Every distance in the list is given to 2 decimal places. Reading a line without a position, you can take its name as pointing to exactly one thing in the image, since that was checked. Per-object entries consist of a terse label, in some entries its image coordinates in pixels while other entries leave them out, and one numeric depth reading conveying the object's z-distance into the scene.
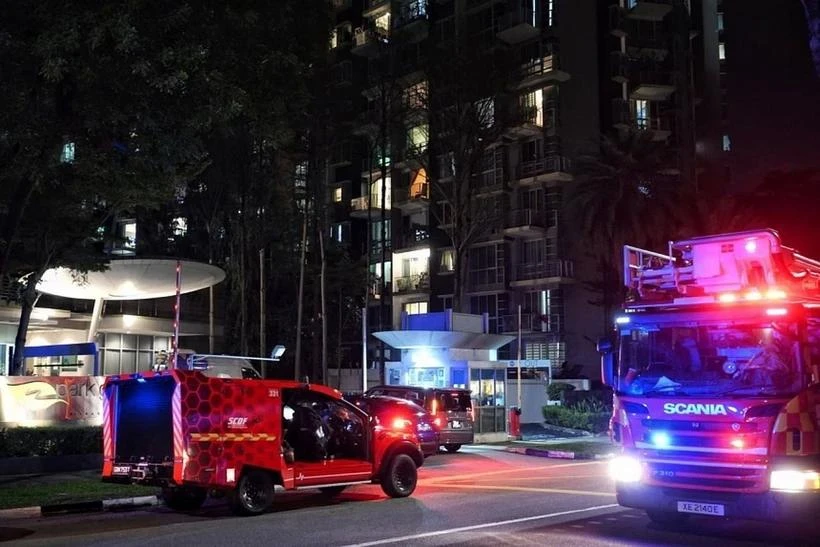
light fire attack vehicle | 12.09
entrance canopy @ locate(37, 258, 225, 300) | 25.48
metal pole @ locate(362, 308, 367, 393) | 27.39
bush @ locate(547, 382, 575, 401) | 37.12
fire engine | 8.85
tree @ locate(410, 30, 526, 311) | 39.25
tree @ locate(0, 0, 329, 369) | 13.93
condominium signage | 20.03
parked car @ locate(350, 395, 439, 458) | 19.30
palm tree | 41.56
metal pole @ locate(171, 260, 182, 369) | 16.33
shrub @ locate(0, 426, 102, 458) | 18.27
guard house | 30.17
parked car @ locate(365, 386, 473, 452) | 23.06
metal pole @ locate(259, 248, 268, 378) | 32.22
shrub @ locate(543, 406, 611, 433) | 31.78
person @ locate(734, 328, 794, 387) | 9.12
